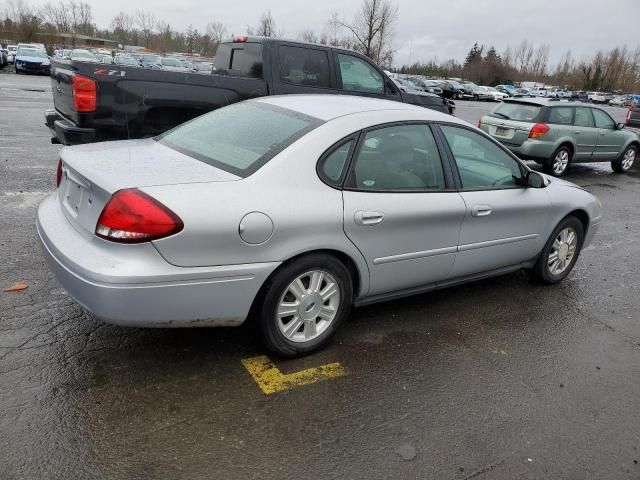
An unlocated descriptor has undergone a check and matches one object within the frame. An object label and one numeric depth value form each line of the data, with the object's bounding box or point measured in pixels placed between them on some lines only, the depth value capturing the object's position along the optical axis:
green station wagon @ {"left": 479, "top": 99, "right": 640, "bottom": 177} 11.05
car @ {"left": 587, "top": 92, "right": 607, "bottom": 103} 70.38
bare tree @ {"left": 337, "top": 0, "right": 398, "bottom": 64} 42.38
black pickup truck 5.87
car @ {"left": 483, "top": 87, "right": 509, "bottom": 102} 48.50
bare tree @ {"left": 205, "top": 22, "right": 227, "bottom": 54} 97.25
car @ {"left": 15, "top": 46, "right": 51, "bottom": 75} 31.44
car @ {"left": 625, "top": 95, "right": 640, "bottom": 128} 18.58
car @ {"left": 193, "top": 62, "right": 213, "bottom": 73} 30.36
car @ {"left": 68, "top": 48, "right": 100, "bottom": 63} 27.02
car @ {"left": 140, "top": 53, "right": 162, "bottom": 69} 32.56
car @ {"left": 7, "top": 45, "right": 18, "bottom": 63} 38.83
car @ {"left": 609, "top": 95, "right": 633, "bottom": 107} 69.38
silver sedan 2.76
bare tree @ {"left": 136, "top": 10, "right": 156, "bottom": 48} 100.14
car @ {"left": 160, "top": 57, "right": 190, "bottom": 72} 31.98
